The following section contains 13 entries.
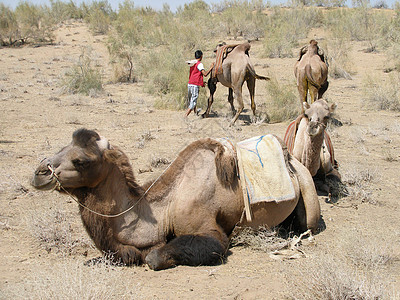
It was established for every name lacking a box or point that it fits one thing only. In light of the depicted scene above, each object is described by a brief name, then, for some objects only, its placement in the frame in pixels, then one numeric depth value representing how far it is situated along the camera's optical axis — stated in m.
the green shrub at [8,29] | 28.91
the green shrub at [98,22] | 35.28
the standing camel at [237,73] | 12.22
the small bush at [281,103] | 13.03
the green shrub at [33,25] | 30.14
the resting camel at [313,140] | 5.86
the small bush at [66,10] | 42.52
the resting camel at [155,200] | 3.97
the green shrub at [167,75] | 14.82
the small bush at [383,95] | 14.10
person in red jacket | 12.62
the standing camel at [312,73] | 11.94
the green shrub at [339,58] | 19.98
